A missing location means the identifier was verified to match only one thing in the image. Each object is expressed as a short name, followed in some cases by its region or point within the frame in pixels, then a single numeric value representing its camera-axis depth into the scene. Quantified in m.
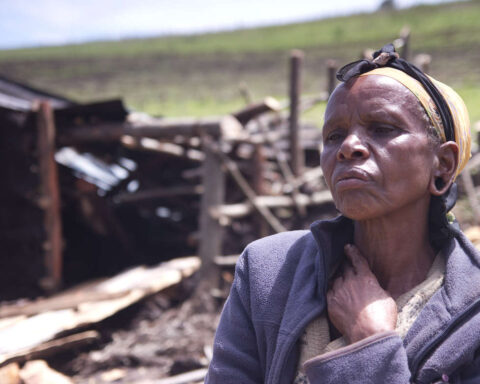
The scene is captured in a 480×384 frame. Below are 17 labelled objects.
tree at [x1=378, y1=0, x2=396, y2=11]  49.18
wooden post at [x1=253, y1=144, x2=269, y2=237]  7.30
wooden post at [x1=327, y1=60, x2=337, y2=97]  8.69
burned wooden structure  6.35
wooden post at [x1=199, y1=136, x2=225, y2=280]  6.26
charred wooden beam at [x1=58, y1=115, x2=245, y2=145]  6.18
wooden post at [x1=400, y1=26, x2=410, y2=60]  7.55
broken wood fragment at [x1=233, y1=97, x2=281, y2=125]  6.12
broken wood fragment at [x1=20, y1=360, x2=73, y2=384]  3.62
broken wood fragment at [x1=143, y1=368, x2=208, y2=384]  4.13
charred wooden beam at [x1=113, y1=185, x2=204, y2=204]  7.83
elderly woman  1.24
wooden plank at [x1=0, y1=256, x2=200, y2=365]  4.05
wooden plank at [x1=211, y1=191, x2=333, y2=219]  6.34
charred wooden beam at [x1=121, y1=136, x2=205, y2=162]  6.89
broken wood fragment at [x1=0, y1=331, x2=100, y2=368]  3.84
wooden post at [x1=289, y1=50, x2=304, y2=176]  7.50
